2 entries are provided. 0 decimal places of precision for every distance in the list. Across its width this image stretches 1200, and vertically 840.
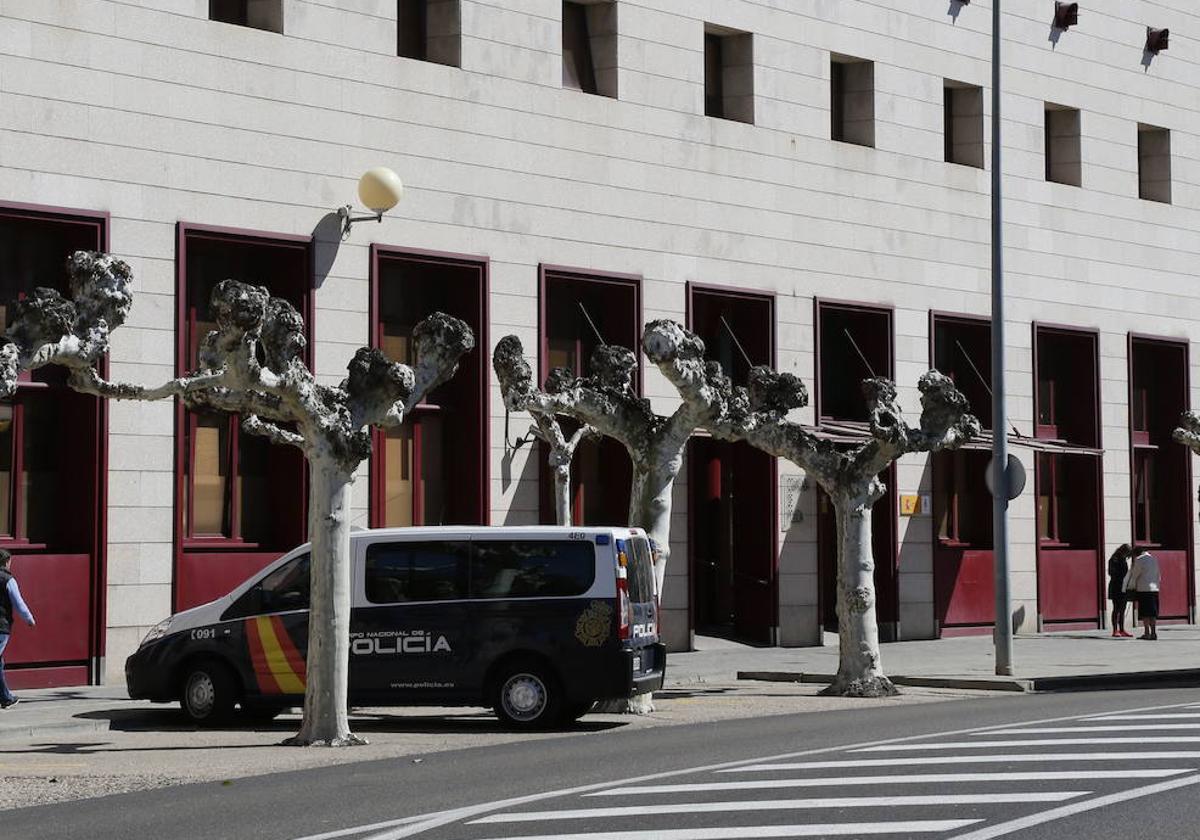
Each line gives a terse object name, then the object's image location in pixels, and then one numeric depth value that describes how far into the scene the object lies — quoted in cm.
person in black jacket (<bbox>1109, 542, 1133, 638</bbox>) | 3512
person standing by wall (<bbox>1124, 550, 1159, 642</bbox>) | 3359
